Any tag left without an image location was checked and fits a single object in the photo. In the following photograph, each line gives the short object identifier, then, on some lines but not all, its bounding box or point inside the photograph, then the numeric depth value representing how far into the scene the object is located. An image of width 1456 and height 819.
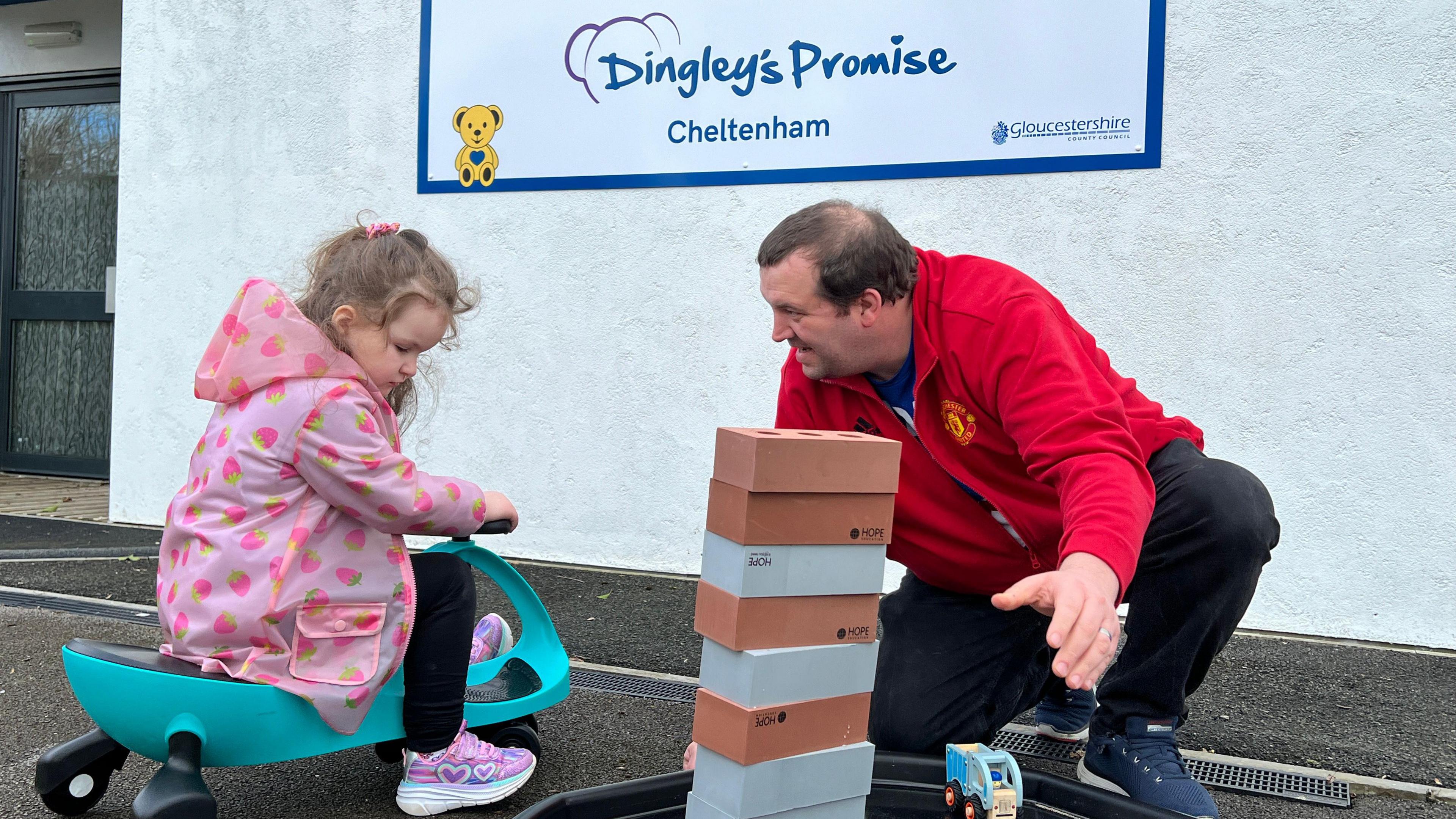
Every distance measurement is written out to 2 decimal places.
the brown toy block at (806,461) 1.39
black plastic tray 1.62
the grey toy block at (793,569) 1.41
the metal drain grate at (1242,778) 2.13
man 1.86
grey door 6.24
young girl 1.77
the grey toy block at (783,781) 1.41
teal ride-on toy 1.68
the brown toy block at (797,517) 1.40
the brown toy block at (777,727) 1.40
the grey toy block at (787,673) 1.41
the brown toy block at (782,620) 1.40
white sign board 3.59
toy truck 1.62
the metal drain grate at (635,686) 2.72
